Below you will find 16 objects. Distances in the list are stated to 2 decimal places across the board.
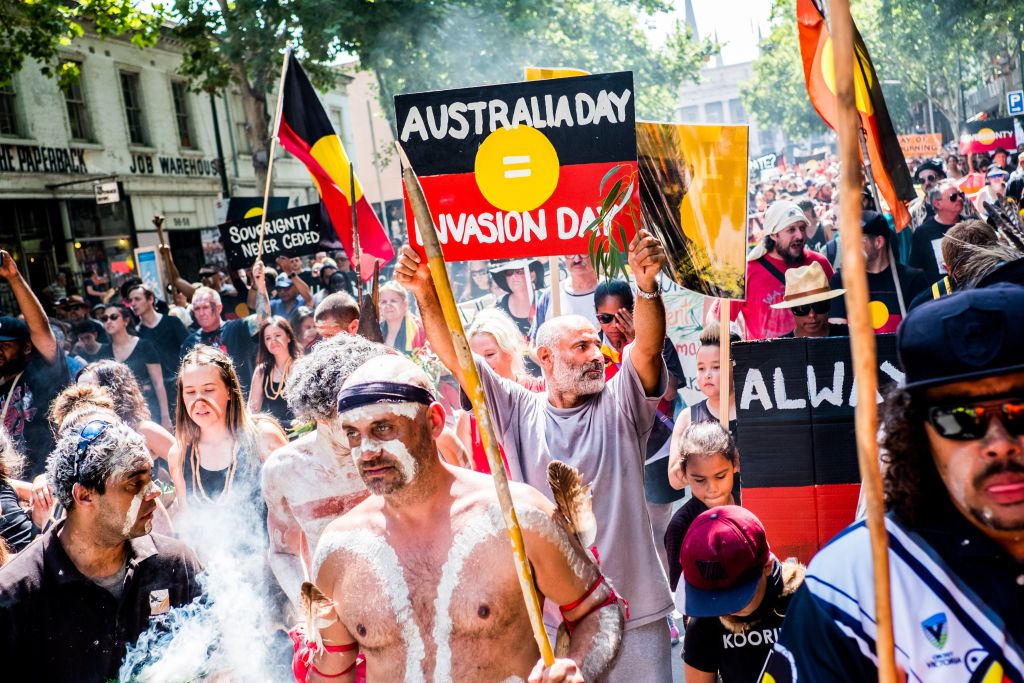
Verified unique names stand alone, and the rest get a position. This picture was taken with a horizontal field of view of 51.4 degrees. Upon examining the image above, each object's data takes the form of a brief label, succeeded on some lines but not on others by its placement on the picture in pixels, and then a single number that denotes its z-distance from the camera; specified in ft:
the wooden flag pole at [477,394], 8.18
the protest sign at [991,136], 63.98
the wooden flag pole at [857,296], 4.33
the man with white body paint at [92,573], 10.68
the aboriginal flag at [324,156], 24.11
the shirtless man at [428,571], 9.13
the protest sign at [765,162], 86.33
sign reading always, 12.76
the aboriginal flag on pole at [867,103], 16.10
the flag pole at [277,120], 22.85
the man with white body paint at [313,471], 13.38
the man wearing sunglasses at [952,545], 5.60
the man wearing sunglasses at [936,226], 25.53
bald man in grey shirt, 12.66
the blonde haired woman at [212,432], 16.01
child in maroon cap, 10.40
